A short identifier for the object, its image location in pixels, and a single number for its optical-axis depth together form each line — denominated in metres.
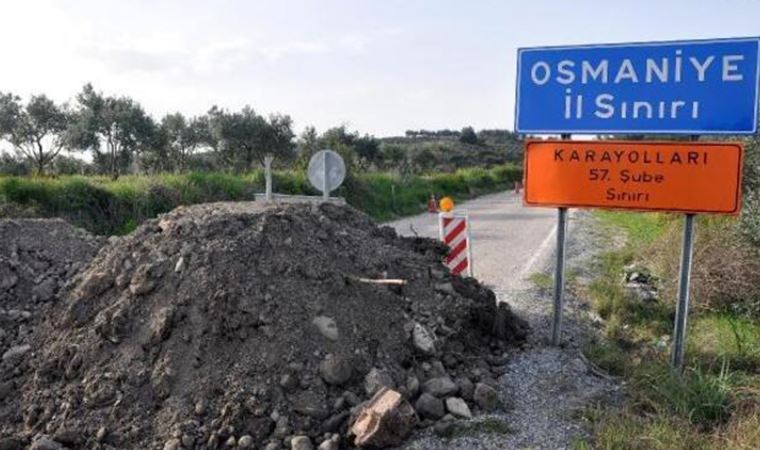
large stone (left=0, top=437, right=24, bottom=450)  4.27
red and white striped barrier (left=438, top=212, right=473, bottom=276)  8.40
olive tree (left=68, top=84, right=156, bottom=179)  30.09
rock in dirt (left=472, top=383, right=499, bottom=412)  4.60
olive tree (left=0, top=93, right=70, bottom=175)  30.72
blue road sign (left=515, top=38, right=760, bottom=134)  5.18
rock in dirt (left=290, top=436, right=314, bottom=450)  4.02
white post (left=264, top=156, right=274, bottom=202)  9.08
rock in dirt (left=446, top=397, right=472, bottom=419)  4.44
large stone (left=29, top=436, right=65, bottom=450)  4.19
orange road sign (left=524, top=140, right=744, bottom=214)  5.27
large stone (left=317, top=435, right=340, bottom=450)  4.02
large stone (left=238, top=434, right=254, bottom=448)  4.06
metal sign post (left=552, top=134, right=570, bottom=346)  6.02
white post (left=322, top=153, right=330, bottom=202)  8.73
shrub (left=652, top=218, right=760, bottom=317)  7.22
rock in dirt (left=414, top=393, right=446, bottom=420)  4.44
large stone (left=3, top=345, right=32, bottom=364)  5.21
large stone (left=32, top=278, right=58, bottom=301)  5.90
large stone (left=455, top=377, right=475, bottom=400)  4.68
